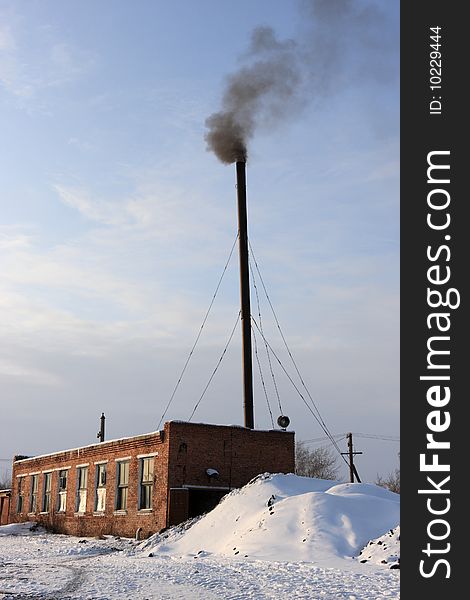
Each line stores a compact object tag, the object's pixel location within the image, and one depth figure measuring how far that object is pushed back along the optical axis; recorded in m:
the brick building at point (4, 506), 43.94
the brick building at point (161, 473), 27.50
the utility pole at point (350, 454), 49.60
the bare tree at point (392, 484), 79.91
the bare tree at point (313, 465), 76.12
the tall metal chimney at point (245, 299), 34.16
